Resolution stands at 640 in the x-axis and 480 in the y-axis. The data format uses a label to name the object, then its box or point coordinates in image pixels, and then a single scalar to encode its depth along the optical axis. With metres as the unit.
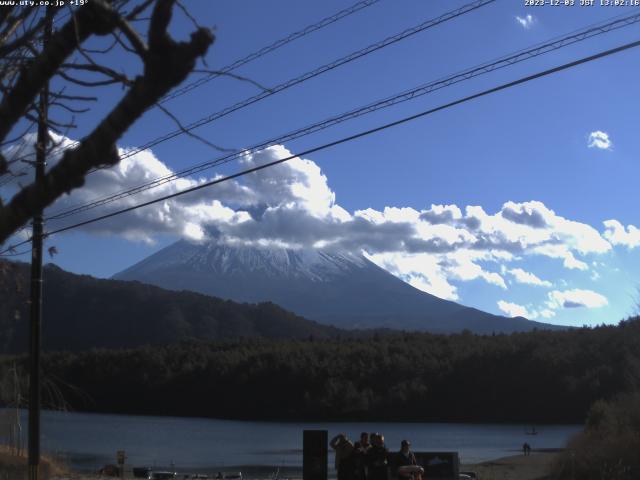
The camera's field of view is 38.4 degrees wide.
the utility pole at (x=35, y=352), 15.51
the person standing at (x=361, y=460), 13.73
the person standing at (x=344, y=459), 13.95
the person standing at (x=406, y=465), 13.32
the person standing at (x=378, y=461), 13.41
